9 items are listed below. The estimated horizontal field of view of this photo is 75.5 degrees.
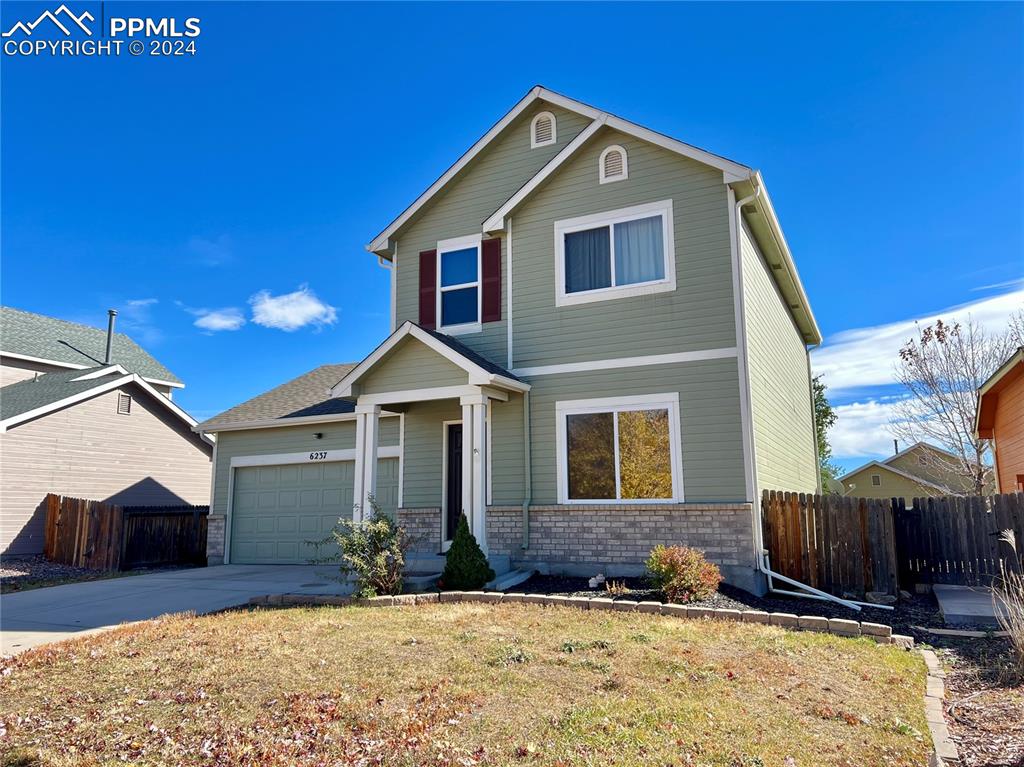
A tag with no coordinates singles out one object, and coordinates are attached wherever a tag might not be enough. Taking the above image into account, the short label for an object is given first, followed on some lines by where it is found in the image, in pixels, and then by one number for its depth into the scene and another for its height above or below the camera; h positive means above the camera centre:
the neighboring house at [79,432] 17.72 +1.79
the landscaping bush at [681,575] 8.53 -1.09
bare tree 21.45 +3.57
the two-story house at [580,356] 10.51 +2.29
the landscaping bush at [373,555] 9.14 -0.88
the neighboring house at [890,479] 34.84 +0.59
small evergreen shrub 9.50 -1.06
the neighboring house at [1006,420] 14.00 +1.64
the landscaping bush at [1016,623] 5.68 -1.18
